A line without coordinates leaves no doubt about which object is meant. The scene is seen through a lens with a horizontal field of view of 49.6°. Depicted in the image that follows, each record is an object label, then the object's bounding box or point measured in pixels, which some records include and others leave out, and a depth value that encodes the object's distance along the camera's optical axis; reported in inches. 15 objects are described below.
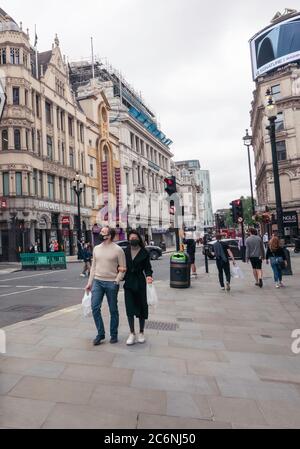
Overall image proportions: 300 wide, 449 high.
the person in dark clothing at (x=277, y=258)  423.8
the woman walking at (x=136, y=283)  207.9
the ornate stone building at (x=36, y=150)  1180.5
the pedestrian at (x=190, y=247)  537.9
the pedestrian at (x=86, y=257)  605.6
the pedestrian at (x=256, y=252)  429.1
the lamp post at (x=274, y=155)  528.6
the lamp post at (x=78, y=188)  1102.1
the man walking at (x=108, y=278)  206.4
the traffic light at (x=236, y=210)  755.4
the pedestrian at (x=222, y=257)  416.5
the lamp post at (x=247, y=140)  993.5
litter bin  447.8
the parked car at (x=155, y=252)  1053.6
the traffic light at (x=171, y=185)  409.7
